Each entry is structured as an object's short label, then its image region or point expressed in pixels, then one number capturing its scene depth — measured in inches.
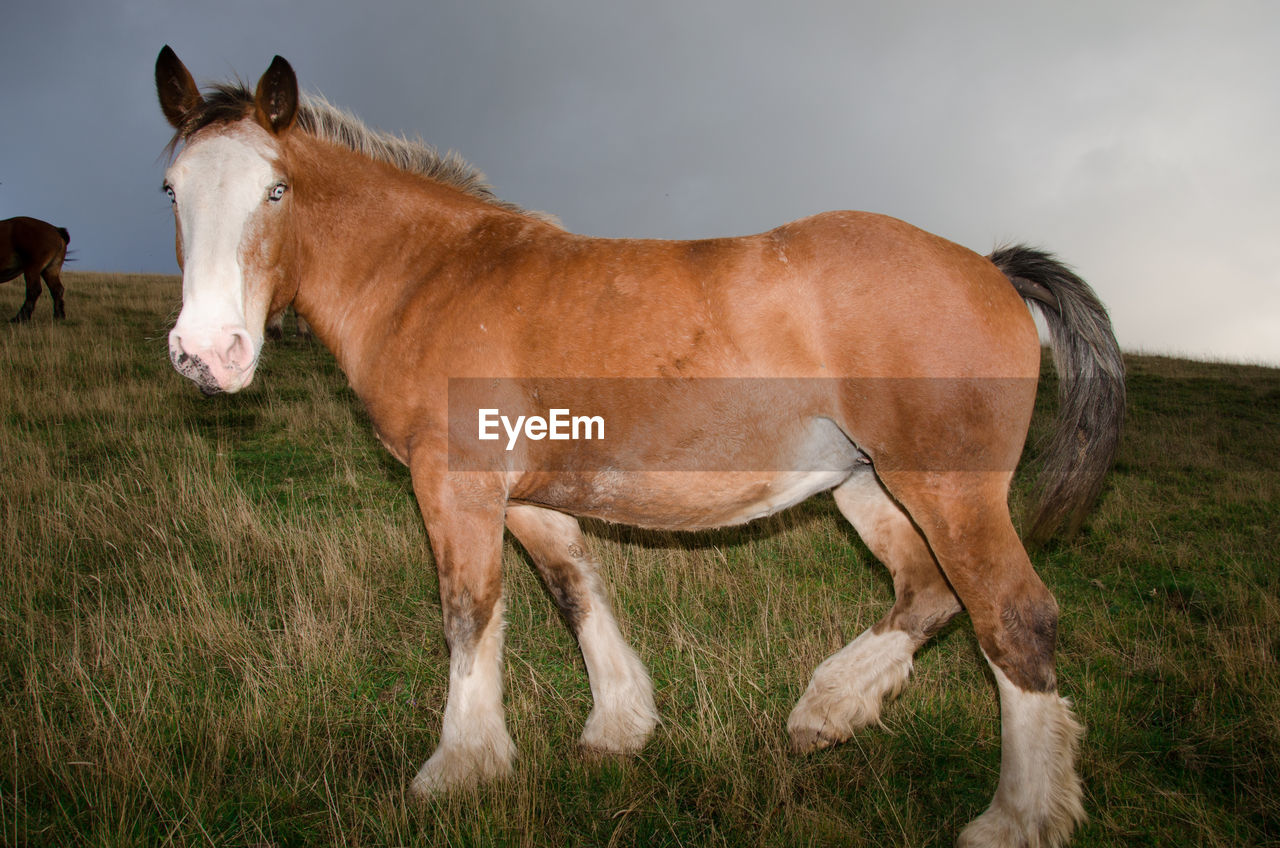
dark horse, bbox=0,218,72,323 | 582.6
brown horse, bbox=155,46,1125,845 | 109.6
